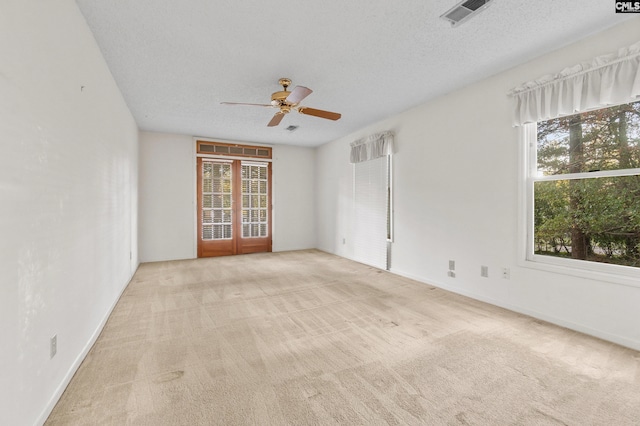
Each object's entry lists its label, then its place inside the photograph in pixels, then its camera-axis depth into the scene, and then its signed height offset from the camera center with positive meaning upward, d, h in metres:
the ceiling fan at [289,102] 2.91 +1.20
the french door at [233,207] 6.26 +0.08
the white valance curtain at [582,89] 2.25 +1.09
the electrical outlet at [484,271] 3.33 -0.72
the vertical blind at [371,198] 4.86 +0.22
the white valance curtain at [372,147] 4.73 +1.14
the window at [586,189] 2.41 +0.20
